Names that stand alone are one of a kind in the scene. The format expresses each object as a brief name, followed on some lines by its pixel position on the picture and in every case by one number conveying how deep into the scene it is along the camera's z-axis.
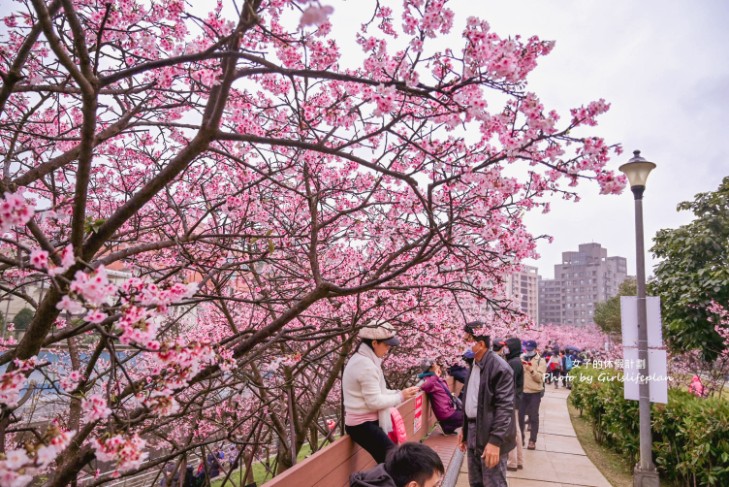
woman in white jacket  3.73
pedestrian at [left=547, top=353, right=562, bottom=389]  21.87
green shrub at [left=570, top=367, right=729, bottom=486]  5.50
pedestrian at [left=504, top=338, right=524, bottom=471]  6.18
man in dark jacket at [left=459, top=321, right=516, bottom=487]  3.82
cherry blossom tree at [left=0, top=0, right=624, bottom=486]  1.97
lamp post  5.97
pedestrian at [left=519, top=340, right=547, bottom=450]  7.80
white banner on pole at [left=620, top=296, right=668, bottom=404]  5.91
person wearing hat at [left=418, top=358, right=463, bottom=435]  6.64
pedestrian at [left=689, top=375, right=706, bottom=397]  9.32
